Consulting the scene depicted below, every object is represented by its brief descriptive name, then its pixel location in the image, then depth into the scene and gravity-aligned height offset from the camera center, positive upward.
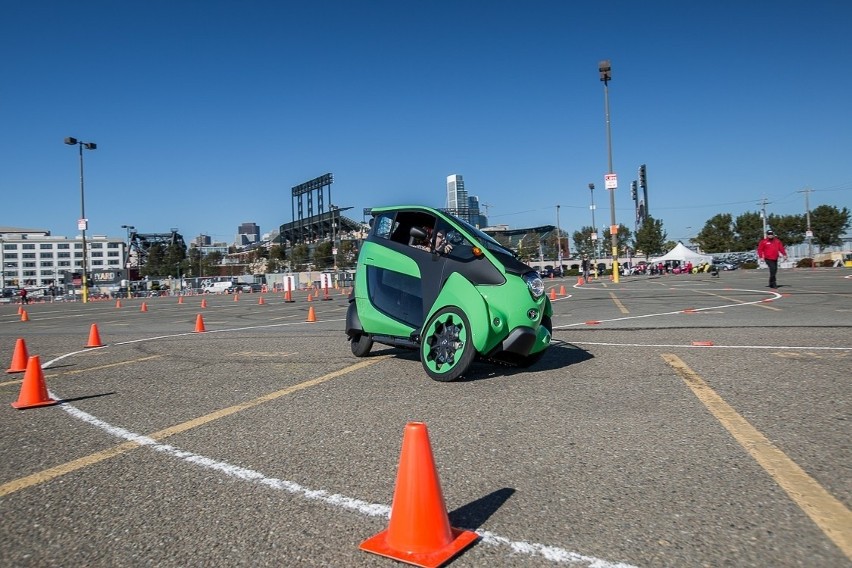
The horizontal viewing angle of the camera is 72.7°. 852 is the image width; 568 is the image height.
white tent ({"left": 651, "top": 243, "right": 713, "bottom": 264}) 66.31 +1.49
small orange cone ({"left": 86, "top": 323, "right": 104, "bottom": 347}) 10.98 -0.92
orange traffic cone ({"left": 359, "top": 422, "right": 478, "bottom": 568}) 2.37 -1.02
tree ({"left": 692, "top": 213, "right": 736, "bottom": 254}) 105.88 +5.95
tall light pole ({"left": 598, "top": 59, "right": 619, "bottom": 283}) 32.03 +5.22
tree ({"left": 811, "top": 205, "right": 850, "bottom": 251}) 93.12 +6.14
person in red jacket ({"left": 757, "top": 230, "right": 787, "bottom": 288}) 18.50 +0.49
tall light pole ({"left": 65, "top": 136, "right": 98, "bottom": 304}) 46.47 +7.49
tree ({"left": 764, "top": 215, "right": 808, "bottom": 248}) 98.50 +6.22
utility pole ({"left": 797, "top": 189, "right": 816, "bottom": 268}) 69.56 +2.79
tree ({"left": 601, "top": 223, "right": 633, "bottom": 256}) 127.25 +7.57
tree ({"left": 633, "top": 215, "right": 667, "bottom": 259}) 103.50 +5.74
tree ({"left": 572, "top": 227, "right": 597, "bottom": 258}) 122.77 +6.56
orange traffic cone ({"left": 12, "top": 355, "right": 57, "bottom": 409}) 5.55 -0.95
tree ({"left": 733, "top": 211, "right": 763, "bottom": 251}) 103.36 +6.42
